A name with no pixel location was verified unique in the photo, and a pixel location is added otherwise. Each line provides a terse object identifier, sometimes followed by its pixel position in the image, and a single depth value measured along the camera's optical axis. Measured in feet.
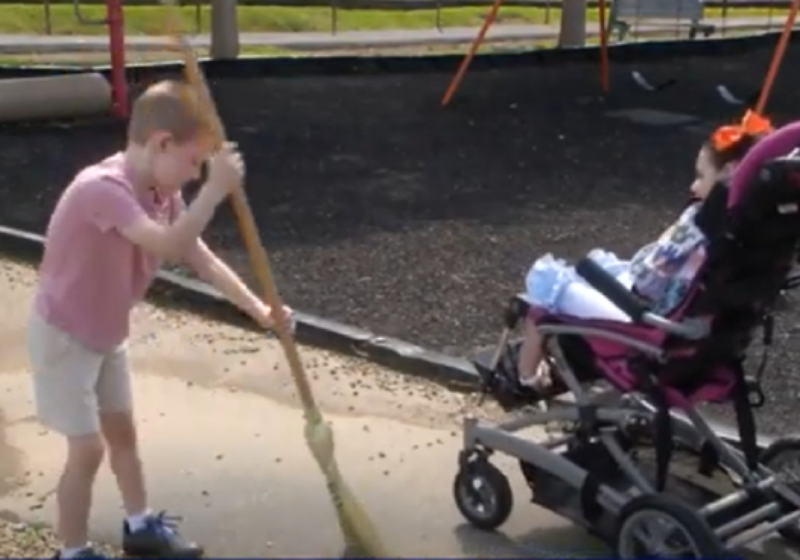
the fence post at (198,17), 75.01
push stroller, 13.26
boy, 12.71
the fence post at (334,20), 83.30
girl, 13.88
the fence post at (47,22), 79.19
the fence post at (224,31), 47.88
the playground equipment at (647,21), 42.56
